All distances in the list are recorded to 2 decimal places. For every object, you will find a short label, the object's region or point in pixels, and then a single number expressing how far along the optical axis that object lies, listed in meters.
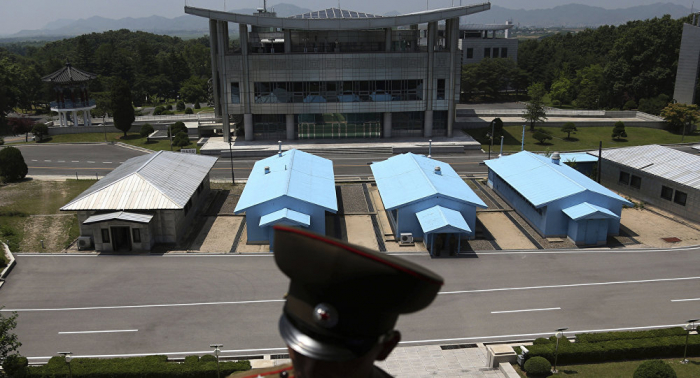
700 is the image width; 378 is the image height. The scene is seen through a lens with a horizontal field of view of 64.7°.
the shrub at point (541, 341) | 22.53
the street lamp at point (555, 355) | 21.27
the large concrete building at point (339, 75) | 59.25
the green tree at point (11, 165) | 47.41
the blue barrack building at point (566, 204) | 34.19
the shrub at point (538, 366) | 20.94
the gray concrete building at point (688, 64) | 73.25
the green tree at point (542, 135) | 62.41
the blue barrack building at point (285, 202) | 33.38
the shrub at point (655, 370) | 18.62
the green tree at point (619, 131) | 65.00
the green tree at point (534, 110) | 66.38
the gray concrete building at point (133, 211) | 33.00
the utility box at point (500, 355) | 21.48
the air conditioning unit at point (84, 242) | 33.34
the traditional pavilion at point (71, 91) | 68.81
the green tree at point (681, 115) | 66.62
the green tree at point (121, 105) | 65.56
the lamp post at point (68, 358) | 19.42
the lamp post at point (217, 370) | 19.87
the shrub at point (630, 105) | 81.06
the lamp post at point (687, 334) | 21.14
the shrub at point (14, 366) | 19.36
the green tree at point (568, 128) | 65.44
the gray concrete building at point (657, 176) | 38.56
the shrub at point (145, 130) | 67.19
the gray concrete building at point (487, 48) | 107.94
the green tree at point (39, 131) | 67.00
